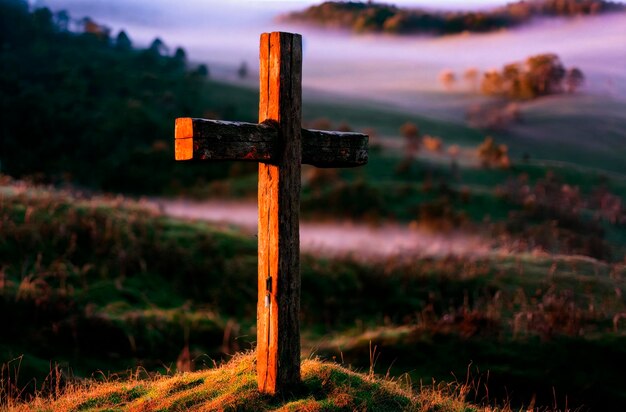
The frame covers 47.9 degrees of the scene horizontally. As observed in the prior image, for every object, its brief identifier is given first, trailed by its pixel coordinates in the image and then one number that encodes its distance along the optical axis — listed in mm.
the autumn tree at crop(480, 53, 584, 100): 45562
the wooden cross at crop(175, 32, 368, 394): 6816
